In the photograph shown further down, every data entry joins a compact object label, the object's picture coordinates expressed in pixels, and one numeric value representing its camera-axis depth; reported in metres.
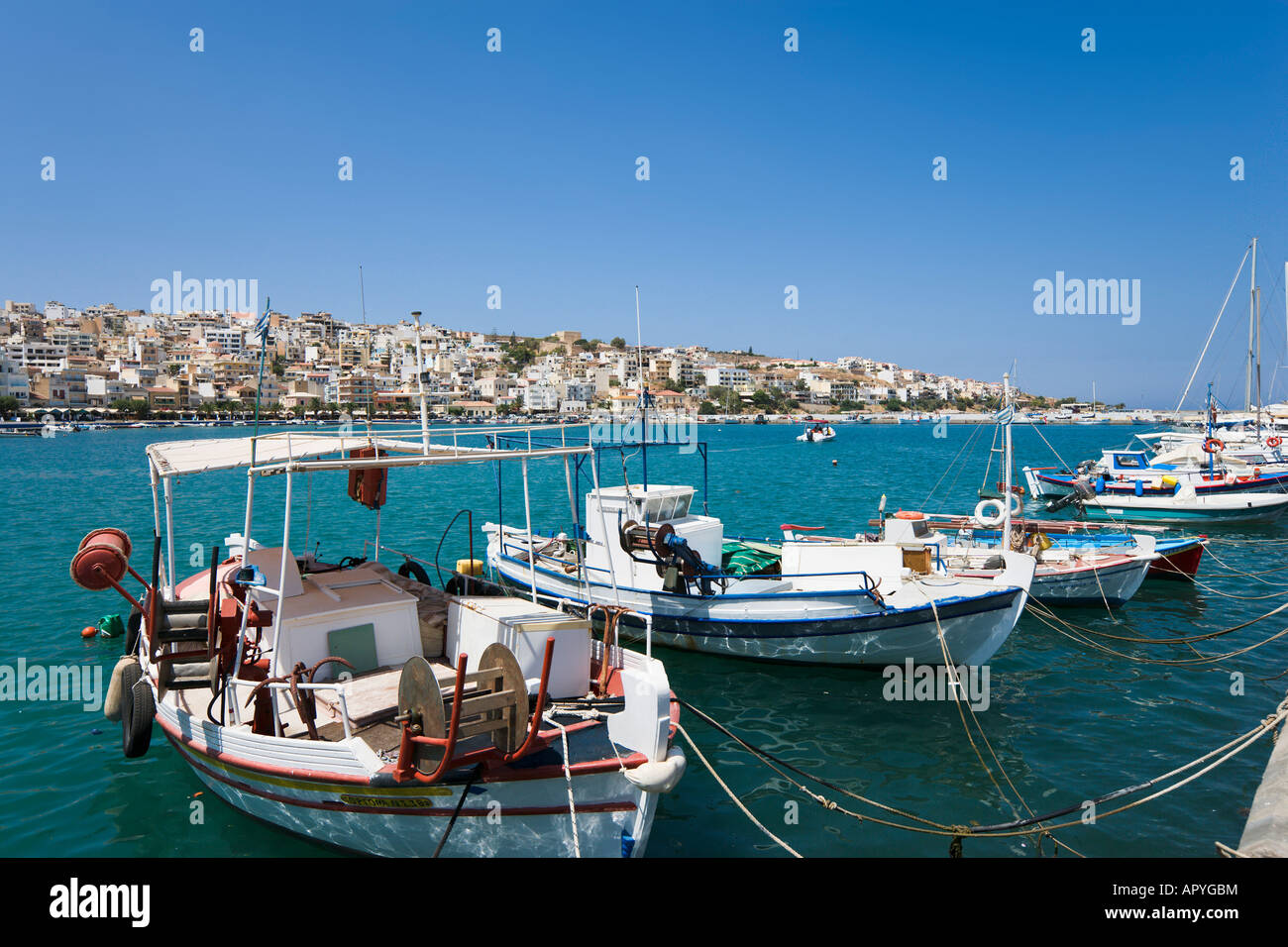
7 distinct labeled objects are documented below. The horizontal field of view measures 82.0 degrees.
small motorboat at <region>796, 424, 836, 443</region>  106.25
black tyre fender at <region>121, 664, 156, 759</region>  8.62
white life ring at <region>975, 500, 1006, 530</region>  20.73
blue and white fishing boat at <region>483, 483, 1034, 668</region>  12.51
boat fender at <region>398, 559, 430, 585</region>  13.01
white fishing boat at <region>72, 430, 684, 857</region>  6.32
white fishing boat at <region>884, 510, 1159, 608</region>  16.66
